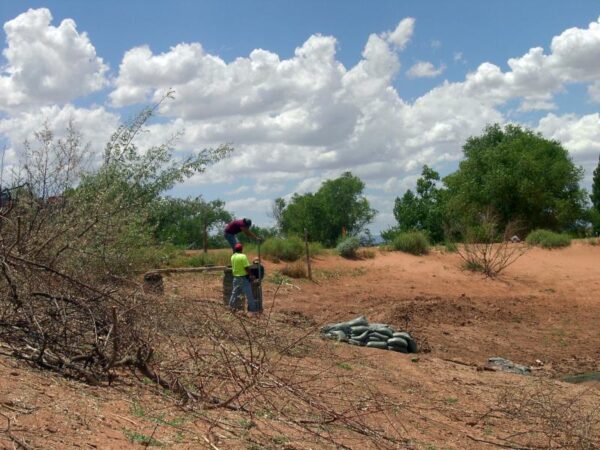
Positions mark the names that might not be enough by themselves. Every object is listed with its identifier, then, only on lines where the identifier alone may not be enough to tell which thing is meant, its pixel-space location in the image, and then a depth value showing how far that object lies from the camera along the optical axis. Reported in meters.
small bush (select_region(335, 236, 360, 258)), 28.38
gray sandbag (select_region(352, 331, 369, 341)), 14.87
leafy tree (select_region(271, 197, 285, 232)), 55.62
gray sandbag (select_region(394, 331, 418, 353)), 15.18
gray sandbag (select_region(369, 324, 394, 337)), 15.19
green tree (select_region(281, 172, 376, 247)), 48.66
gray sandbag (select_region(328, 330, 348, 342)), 14.30
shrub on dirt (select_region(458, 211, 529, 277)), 26.56
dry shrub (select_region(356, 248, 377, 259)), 28.84
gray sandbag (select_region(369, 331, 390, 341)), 14.96
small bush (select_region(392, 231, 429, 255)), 29.95
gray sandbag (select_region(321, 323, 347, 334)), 15.28
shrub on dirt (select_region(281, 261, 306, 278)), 23.33
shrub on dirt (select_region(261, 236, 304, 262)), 25.66
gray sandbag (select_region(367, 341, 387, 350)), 14.59
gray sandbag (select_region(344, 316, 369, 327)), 15.64
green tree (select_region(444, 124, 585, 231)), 40.25
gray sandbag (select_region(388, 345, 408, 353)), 14.71
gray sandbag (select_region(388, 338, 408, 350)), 14.78
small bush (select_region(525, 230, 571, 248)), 32.50
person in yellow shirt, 14.67
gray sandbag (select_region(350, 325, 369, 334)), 15.20
